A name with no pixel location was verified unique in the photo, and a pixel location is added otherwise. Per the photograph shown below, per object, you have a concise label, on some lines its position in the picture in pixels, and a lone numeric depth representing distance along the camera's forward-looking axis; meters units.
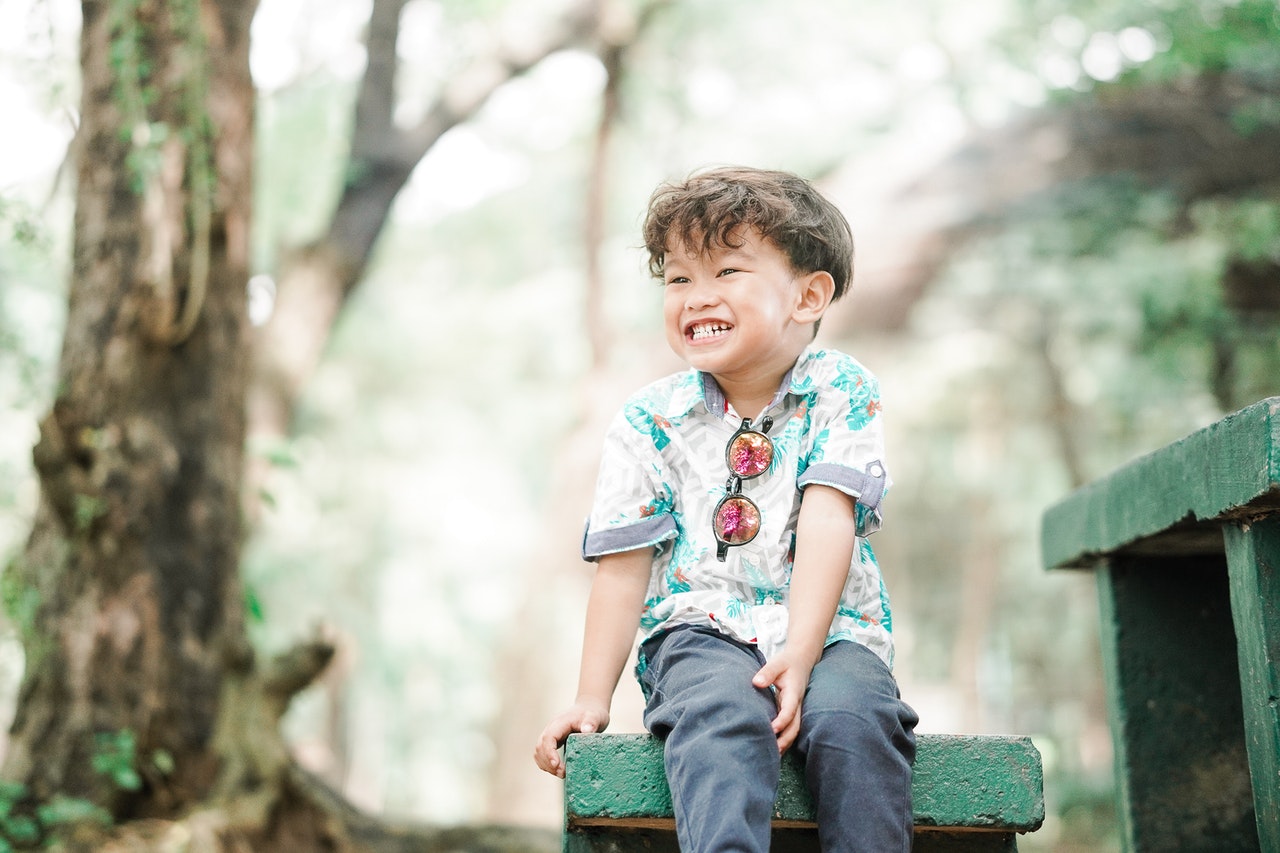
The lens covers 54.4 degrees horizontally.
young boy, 2.00
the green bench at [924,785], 1.89
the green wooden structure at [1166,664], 2.57
